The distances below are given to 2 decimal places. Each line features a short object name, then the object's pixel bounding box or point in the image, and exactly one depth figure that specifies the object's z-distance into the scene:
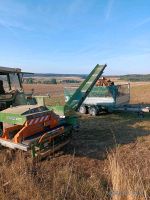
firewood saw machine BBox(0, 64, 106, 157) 3.71
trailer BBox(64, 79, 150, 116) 8.08
